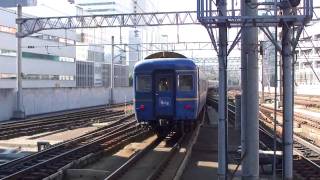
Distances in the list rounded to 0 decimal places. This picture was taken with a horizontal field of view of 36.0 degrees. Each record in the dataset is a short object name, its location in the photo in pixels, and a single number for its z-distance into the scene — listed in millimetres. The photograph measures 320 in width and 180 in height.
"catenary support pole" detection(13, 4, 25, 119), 32469
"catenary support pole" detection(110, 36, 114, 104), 50531
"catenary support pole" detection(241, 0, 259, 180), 8008
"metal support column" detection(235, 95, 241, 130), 17366
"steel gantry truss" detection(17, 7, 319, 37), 32862
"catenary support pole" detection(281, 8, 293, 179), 6960
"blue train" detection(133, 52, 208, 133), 16656
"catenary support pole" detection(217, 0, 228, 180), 7131
